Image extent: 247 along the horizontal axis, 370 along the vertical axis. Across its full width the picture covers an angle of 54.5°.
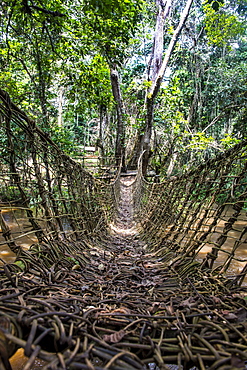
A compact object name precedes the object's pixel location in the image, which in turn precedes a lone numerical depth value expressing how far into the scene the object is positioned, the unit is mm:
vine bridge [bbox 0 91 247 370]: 454
